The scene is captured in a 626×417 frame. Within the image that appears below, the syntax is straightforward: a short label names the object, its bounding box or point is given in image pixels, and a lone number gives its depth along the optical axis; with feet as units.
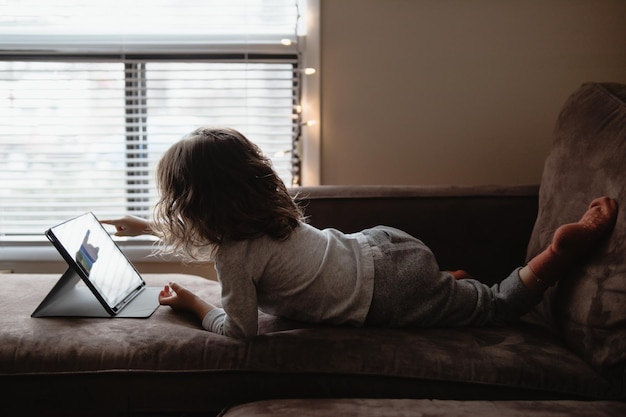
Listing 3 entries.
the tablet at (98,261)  4.73
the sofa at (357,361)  3.90
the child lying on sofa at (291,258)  4.39
